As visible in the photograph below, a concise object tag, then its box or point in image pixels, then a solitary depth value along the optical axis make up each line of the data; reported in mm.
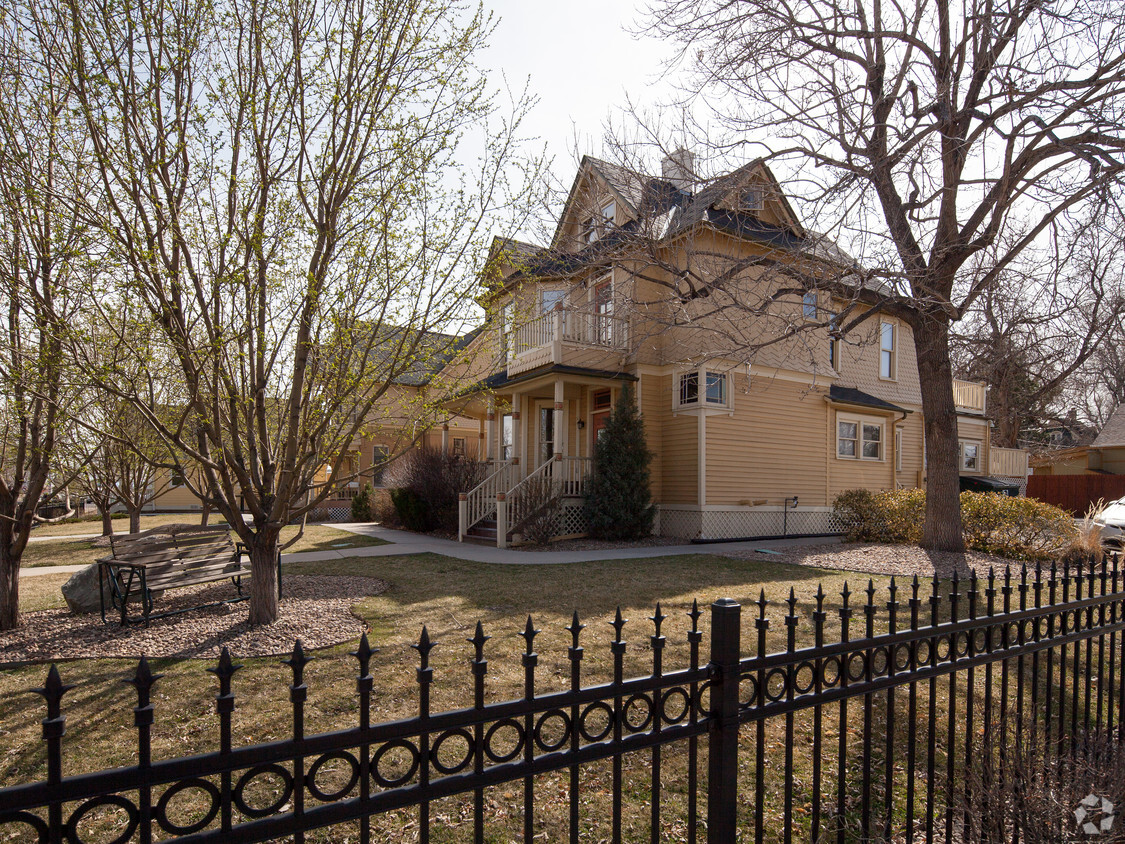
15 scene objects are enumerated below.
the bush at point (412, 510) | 18078
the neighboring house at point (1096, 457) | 30344
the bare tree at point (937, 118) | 7629
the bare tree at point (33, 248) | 5098
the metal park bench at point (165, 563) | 6664
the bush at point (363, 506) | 24000
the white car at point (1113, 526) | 13695
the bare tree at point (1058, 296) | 8078
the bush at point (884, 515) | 13438
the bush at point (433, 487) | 17203
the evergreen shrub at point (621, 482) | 15055
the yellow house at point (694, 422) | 15734
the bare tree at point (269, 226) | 5086
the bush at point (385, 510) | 20312
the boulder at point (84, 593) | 7125
